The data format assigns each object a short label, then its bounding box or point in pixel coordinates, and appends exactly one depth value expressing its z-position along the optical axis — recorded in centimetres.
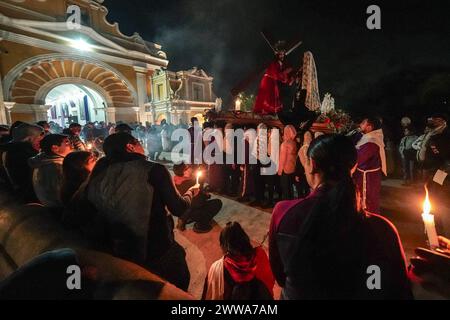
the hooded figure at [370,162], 364
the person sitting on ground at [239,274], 178
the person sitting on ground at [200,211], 414
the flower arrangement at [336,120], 512
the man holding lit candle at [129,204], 178
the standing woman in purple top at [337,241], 108
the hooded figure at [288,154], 483
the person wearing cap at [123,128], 501
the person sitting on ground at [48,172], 266
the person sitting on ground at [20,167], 334
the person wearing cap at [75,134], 504
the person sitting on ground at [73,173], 220
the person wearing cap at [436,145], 395
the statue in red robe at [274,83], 489
